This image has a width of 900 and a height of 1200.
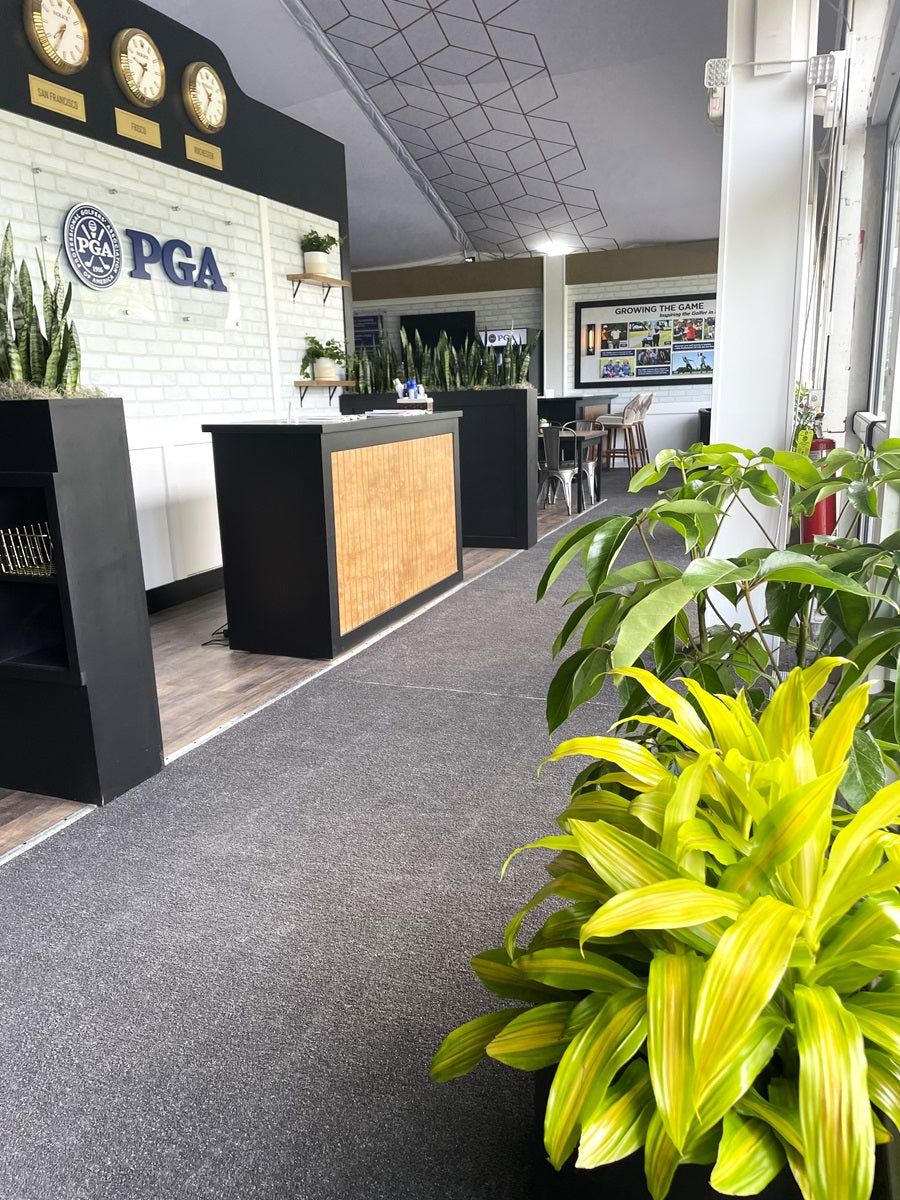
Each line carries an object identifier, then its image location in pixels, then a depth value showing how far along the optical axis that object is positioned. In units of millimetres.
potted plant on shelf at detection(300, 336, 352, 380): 6578
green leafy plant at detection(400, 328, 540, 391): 6383
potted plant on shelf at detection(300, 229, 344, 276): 6352
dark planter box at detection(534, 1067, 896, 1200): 828
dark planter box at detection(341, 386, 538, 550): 6180
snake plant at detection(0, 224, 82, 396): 2514
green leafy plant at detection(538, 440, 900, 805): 993
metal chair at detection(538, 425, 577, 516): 7383
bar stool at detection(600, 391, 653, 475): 10188
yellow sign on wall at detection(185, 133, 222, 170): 5152
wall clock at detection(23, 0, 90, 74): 4023
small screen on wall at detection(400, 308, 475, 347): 11891
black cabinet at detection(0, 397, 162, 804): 2428
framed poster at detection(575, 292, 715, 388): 11281
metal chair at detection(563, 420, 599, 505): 8039
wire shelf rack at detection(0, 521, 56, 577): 2584
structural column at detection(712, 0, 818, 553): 3379
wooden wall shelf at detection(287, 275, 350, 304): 6340
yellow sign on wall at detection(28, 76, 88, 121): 4098
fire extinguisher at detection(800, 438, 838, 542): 3527
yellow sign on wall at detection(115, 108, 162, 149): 4629
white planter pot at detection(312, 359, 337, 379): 6574
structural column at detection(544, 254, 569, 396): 11414
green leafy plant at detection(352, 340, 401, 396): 6922
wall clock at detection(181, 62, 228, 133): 5090
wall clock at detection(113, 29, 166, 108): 4551
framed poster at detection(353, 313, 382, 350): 12461
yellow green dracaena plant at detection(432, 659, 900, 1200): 704
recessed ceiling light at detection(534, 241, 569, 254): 11305
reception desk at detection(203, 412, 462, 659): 3734
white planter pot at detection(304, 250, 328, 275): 6344
